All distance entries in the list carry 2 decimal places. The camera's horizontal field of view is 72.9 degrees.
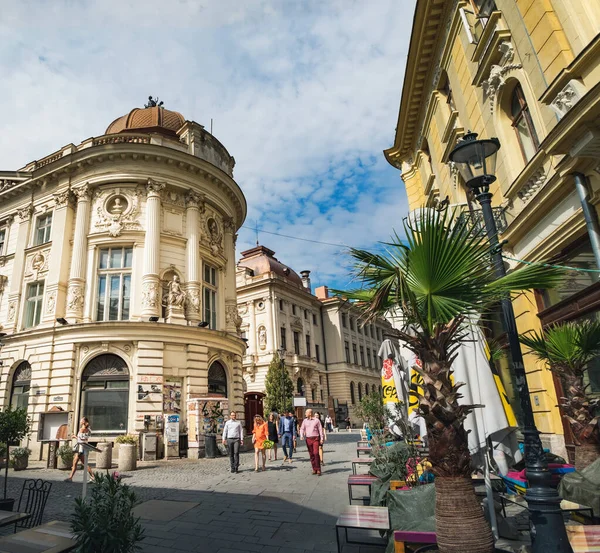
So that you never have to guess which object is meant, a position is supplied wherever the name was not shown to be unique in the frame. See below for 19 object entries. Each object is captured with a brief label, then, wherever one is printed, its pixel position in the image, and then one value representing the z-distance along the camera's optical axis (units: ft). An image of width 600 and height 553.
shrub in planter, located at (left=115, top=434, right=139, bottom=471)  45.70
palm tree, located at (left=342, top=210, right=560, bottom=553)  11.61
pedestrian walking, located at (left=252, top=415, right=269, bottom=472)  42.75
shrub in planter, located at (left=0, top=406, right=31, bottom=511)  30.30
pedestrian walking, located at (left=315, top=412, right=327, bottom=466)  41.05
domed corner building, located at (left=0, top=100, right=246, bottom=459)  60.80
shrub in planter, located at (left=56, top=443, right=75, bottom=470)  48.39
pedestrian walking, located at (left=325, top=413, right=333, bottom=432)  137.57
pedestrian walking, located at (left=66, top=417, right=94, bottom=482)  40.88
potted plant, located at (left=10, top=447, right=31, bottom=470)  49.62
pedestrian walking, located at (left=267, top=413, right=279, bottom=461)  57.64
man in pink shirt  38.34
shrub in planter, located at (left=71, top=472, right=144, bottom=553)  11.79
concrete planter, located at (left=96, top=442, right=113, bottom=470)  46.42
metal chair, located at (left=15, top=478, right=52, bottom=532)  18.95
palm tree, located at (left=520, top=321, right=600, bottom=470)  22.44
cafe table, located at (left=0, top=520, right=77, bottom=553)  12.92
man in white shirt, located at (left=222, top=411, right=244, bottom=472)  42.16
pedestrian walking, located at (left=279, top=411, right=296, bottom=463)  50.37
